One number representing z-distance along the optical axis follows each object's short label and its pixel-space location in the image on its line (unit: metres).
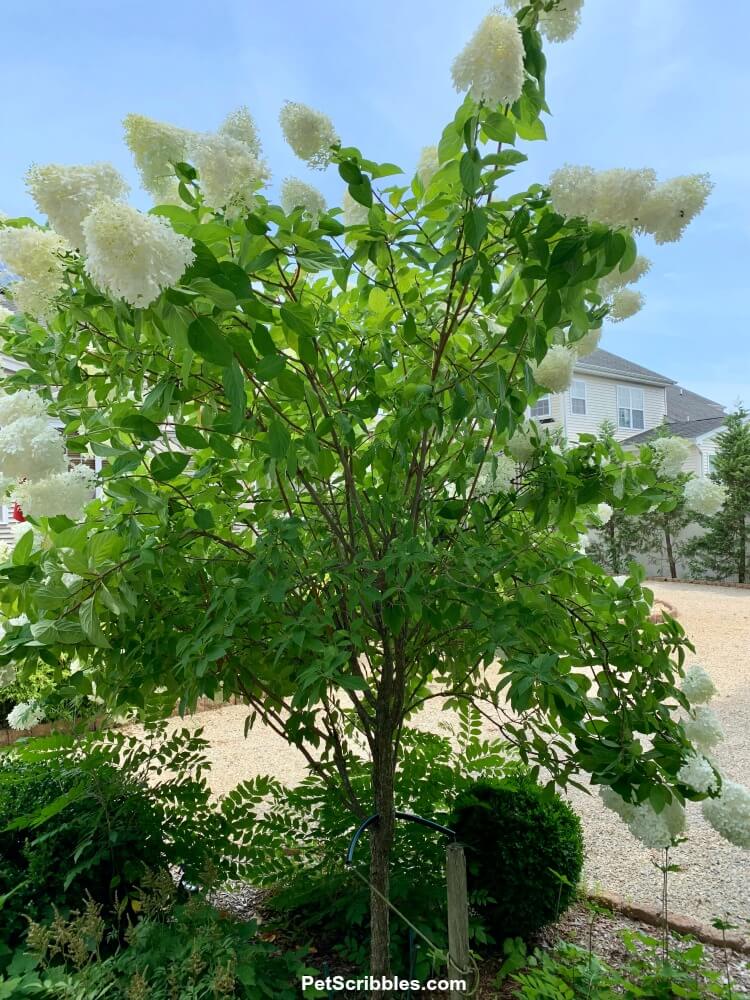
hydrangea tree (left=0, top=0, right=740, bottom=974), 1.12
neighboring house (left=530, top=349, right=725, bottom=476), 19.67
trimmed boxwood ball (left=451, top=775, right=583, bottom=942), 2.48
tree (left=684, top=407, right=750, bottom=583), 15.33
